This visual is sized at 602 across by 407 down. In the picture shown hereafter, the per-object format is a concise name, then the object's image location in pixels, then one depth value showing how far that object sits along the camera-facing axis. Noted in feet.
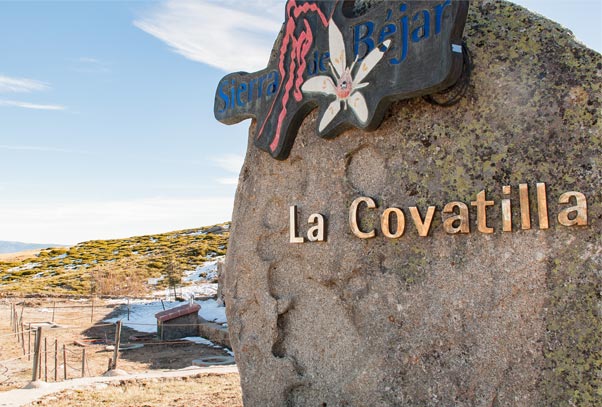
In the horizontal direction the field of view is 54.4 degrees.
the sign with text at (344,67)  12.30
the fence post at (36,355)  27.27
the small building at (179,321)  52.44
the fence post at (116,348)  33.91
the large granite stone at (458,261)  10.95
